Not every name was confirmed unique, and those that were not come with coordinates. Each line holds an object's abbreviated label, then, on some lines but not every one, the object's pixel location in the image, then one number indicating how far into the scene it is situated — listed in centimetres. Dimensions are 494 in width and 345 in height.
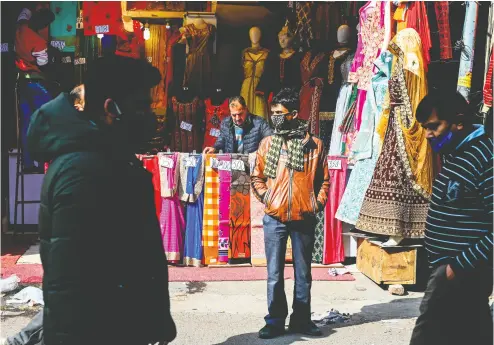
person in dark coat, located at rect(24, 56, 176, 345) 248
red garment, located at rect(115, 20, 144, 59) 990
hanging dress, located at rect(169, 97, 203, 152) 966
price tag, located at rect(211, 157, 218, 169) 755
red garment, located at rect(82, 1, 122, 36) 982
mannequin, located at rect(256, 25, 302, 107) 952
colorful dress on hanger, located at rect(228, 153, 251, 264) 755
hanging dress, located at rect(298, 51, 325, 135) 923
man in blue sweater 334
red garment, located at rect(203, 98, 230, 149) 971
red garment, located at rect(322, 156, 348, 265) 780
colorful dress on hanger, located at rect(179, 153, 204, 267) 761
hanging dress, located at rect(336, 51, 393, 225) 724
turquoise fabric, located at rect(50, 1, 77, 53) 976
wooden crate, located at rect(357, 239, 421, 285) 686
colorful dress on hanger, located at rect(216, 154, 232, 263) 754
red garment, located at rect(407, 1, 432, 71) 700
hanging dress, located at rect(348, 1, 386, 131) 752
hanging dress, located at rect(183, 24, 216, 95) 961
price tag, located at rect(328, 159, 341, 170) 777
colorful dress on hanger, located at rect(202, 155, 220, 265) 759
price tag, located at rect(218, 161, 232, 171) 753
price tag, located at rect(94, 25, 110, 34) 982
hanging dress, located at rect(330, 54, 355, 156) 847
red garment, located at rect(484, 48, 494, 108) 607
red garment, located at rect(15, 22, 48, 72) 944
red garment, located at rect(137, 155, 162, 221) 774
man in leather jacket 536
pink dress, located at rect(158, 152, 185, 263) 765
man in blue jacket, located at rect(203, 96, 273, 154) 764
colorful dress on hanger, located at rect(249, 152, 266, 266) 760
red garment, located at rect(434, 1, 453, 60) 694
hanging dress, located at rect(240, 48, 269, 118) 966
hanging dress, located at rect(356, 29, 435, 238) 693
